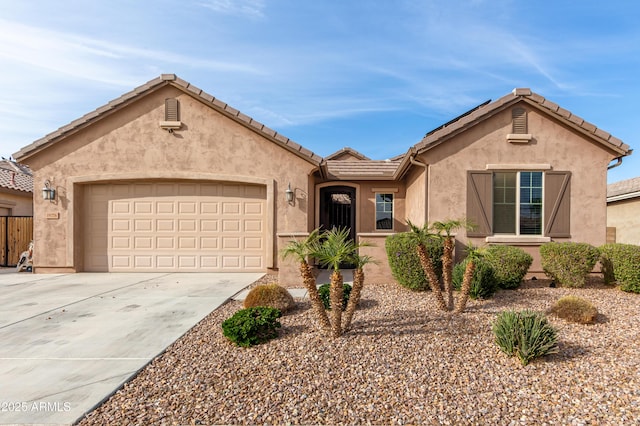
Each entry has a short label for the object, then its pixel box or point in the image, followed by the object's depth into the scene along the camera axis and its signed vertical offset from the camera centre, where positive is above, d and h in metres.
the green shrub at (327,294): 5.91 -1.48
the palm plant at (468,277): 5.37 -1.01
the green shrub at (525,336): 3.91 -1.47
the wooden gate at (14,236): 12.30 -1.00
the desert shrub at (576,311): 5.11 -1.49
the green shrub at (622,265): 6.98 -1.05
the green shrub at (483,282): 6.33 -1.30
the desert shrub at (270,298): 5.67 -1.50
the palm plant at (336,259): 4.44 -0.62
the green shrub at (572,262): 7.43 -1.03
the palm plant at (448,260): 5.55 -0.77
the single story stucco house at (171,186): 10.10 +0.83
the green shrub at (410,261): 7.21 -1.04
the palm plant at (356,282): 4.58 -0.95
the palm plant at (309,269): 4.40 -0.75
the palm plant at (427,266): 5.45 -0.85
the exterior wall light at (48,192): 10.09 +0.55
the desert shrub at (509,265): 7.07 -1.07
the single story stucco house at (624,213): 14.12 +0.21
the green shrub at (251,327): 4.41 -1.58
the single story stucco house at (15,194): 13.96 +0.69
